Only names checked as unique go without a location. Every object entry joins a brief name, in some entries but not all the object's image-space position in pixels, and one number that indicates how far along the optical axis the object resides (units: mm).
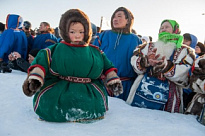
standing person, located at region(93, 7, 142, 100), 2801
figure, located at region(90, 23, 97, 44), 4337
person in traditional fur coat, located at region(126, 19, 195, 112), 2256
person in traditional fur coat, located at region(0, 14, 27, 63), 4602
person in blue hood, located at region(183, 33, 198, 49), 3775
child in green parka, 1717
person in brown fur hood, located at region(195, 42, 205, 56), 4582
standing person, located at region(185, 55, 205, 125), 2010
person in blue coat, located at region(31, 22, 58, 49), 4902
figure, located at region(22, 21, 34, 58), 5361
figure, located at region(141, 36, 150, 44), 6837
